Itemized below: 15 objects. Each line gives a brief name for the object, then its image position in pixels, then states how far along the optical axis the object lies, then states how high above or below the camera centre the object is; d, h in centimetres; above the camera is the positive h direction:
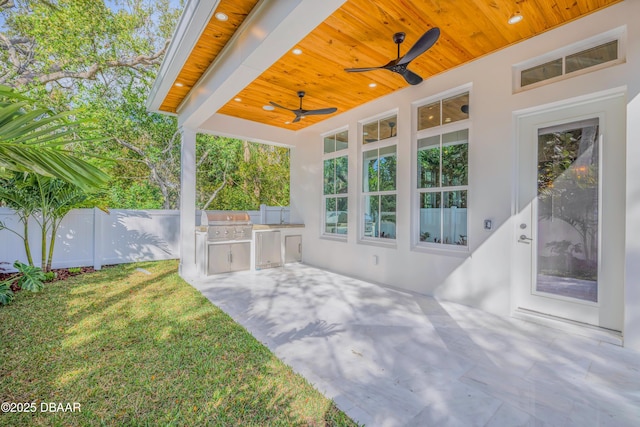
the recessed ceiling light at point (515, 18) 271 +191
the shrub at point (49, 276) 450 -105
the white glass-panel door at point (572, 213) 267 +2
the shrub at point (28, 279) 392 -97
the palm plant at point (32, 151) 100 +22
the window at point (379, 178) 463 +60
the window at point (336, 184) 552 +59
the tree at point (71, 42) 650 +422
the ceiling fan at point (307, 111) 443 +159
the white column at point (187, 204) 507 +14
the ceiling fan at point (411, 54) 246 +151
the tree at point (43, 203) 434 +13
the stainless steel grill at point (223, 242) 501 -55
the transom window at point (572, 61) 265 +157
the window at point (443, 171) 373 +59
